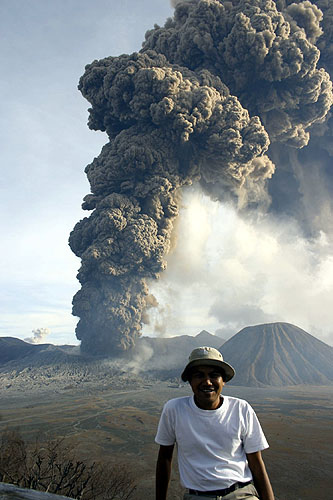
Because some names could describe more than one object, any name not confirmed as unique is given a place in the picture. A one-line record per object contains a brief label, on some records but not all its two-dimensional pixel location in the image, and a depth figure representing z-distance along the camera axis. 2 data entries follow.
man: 2.08
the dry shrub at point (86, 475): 9.64
